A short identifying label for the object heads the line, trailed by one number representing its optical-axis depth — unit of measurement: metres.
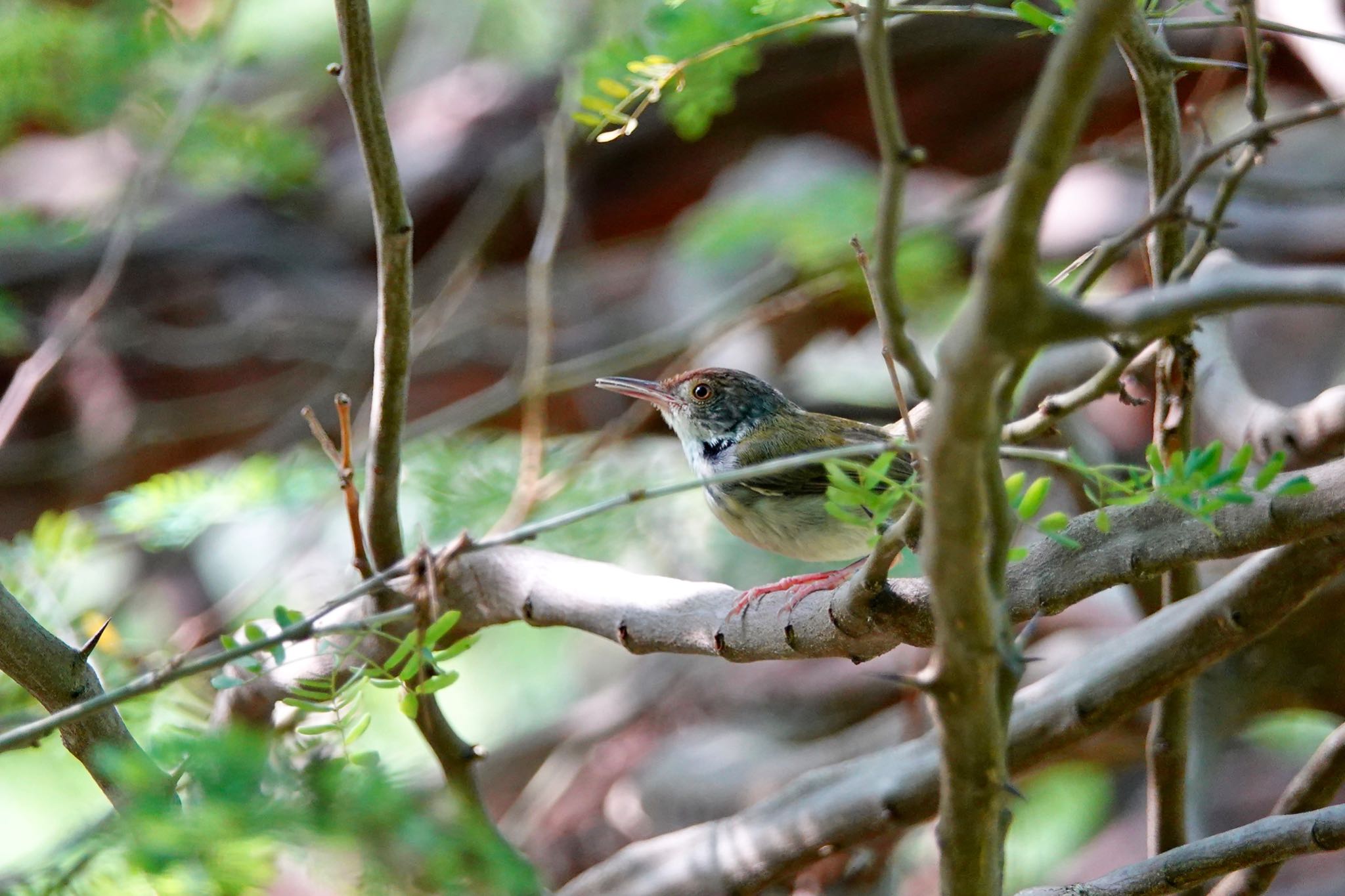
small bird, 6.85
